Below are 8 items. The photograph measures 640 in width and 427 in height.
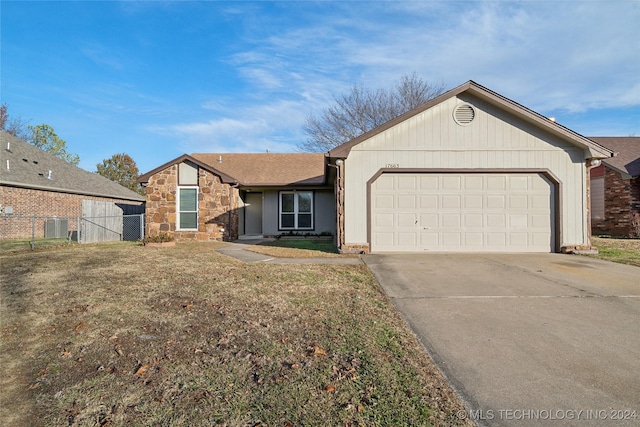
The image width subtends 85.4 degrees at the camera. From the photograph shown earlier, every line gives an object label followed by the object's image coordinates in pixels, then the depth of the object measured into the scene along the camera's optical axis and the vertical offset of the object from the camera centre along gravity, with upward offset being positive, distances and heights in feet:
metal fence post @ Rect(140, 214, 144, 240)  53.67 -1.15
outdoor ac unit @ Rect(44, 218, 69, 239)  59.88 -1.94
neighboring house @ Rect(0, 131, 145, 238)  54.29 +5.41
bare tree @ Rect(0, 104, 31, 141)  103.96 +28.75
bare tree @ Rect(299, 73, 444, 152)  87.76 +26.89
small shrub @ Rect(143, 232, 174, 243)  40.29 -2.48
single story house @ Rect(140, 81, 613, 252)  34.19 +3.38
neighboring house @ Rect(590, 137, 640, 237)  51.65 +3.77
